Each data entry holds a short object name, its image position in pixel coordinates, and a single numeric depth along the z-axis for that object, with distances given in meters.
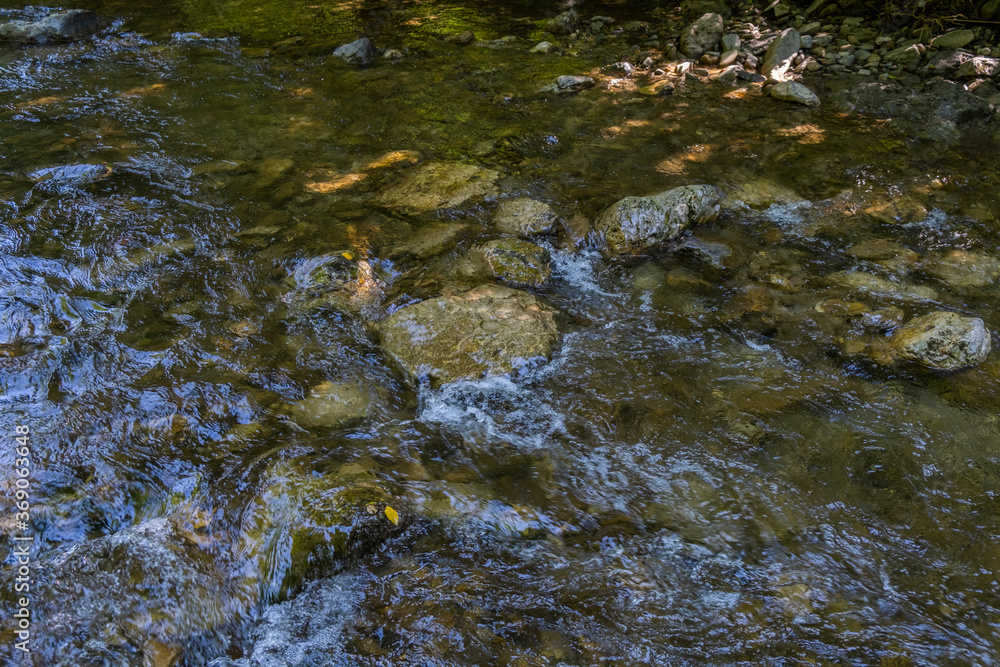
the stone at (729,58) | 6.75
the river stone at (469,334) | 3.39
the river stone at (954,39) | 6.38
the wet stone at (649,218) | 4.22
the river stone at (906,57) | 6.41
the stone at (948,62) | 6.23
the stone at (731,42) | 6.88
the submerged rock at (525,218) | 4.39
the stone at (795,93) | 6.01
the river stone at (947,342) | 3.27
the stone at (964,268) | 3.90
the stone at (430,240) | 4.22
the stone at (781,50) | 6.66
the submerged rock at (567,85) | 6.40
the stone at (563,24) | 7.98
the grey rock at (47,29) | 7.64
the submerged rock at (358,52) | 7.15
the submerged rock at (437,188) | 4.68
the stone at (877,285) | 3.80
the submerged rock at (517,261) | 4.00
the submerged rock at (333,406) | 3.11
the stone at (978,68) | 6.09
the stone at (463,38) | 7.68
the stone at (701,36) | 7.00
